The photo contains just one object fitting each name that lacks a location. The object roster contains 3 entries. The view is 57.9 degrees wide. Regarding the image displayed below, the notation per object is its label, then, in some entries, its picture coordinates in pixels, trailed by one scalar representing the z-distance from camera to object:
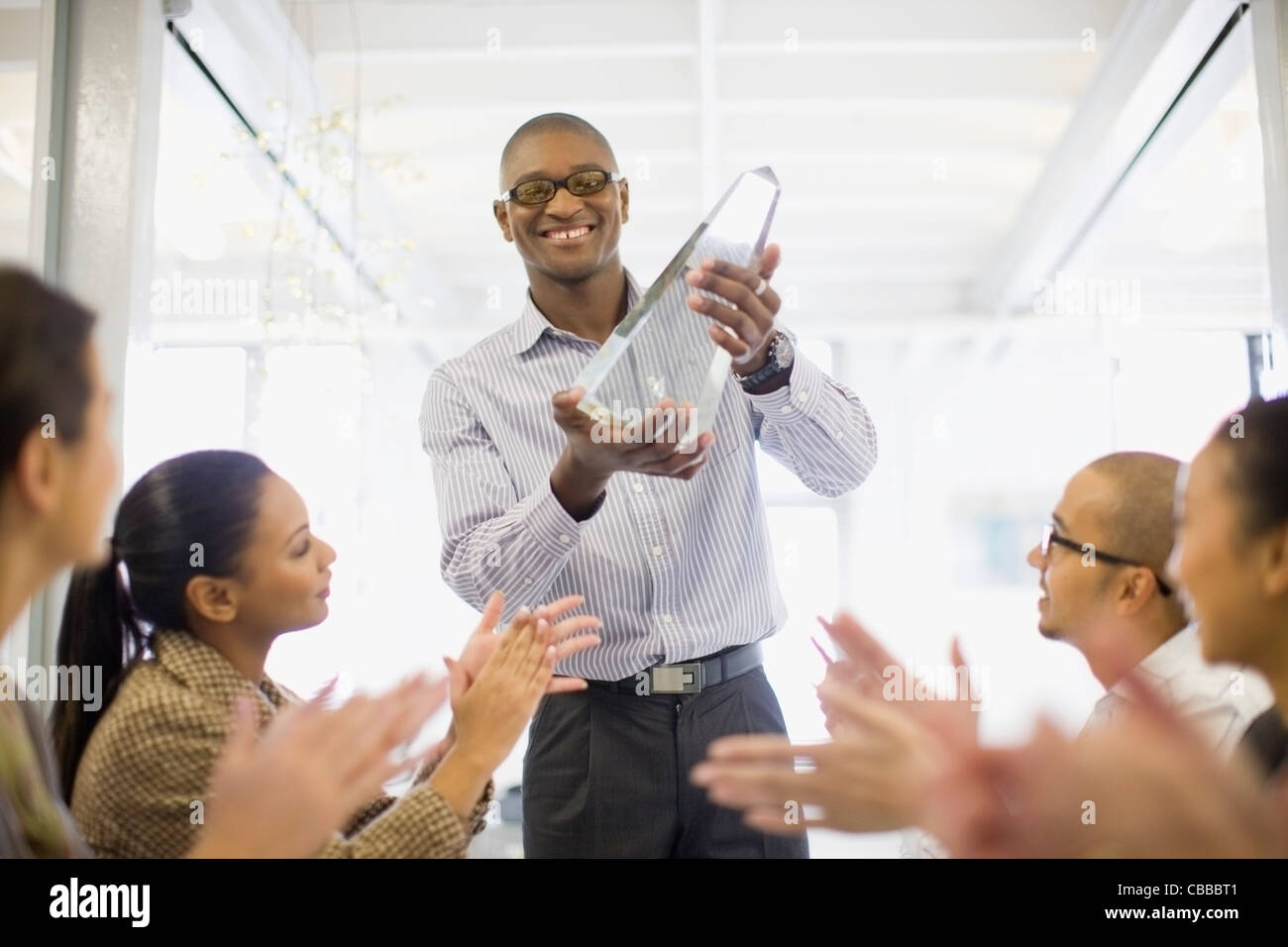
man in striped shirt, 1.53
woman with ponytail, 1.09
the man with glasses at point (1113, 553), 1.36
